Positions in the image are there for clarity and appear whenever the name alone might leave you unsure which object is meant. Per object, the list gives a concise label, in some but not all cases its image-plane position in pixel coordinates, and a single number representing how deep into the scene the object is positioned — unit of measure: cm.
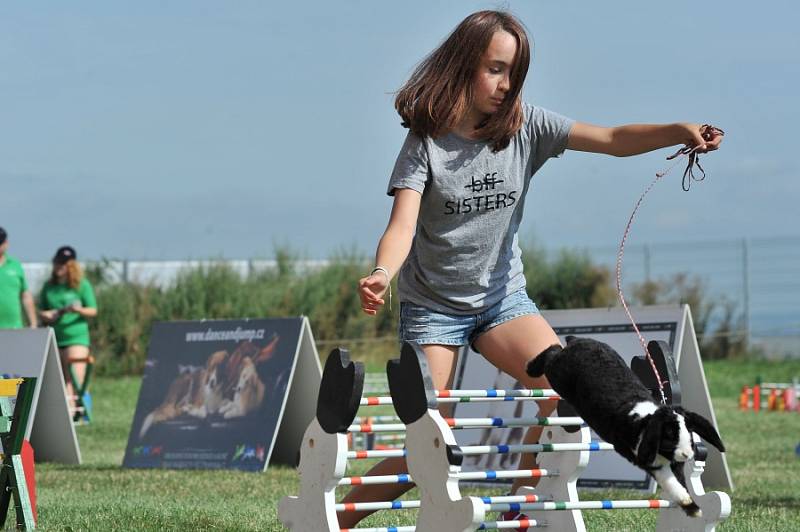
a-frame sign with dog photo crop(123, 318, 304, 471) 1825
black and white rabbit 721
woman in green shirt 2684
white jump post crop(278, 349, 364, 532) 843
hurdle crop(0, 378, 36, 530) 1090
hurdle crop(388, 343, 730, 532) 791
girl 887
